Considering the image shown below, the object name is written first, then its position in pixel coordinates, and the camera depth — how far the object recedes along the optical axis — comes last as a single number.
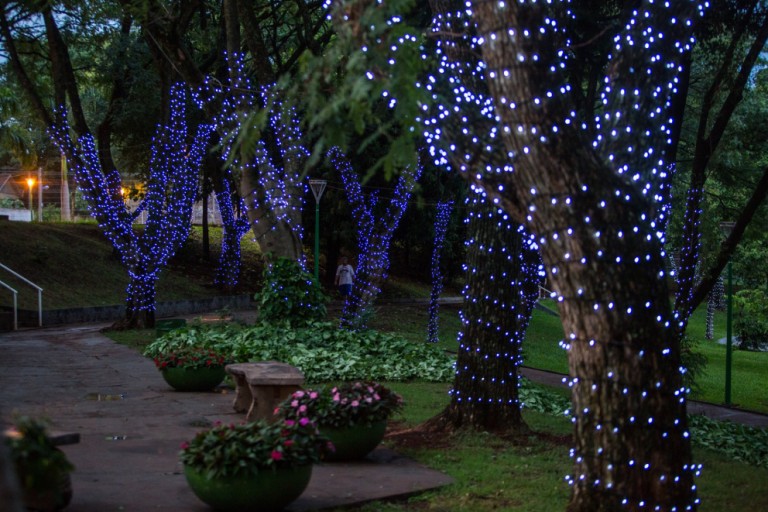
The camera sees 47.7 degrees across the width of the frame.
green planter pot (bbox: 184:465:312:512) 5.71
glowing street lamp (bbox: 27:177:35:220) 35.26
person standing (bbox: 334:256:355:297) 23.53
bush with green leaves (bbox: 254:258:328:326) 16.00
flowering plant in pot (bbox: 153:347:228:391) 11.20
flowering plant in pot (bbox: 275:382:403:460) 7.36
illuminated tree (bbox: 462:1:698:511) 5.21
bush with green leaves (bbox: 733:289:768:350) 21.78
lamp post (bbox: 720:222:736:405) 12.88
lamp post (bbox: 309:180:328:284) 20.88
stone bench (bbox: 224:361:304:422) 8.45
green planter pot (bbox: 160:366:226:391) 11.21
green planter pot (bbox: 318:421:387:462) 7.37
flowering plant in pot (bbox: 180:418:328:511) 5.71
